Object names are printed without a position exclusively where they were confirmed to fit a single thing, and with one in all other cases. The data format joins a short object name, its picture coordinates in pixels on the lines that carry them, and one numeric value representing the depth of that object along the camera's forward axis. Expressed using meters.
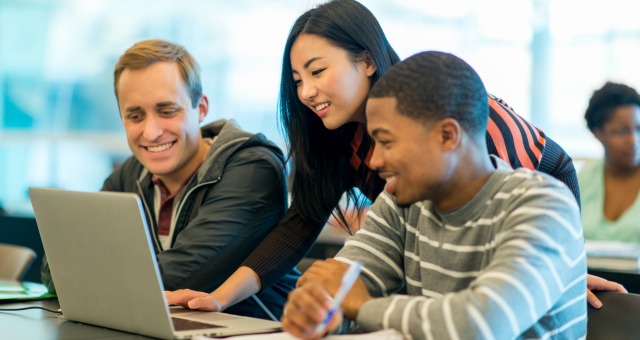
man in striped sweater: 1.77
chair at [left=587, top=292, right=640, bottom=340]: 2.06
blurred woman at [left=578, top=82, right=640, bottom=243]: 4.14
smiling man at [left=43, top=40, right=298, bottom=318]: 2.62
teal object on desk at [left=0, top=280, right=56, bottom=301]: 2.47
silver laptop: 1.98
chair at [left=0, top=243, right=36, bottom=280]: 3.13
